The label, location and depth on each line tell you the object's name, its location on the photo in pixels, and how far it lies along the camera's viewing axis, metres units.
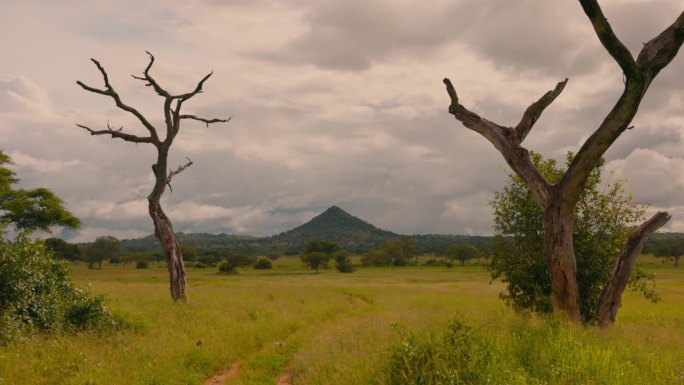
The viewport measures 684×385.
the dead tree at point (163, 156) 24.55
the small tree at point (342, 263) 121.38
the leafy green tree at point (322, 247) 137.88
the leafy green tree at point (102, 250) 137.38
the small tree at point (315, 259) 124.25
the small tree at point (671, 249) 129.23
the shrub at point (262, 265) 123.94
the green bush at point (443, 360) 8.02
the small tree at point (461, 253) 139.88
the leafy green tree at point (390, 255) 143.88
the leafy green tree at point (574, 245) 15.95
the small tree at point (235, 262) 110.00
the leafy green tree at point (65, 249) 96.12
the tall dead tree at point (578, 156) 10.97
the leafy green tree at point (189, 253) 133.50
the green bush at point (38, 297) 14.30
